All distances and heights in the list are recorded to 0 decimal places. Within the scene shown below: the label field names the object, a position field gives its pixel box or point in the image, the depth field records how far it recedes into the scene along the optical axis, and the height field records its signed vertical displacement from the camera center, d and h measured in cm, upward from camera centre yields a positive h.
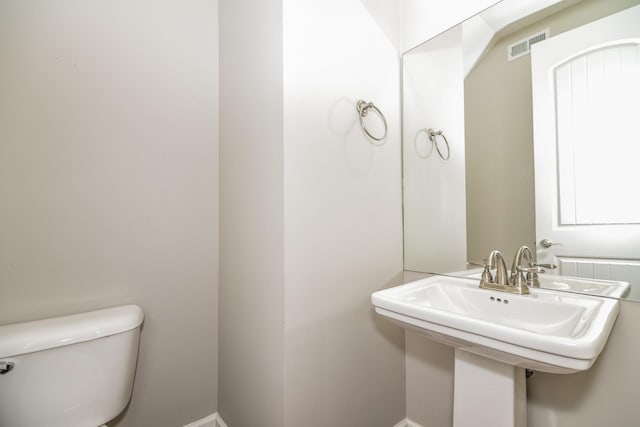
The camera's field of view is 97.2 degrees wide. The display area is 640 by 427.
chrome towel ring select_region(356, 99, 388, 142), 117 +45
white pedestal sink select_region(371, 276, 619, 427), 63 -31
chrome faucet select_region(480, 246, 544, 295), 98 -21
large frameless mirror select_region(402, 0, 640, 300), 85 +28
